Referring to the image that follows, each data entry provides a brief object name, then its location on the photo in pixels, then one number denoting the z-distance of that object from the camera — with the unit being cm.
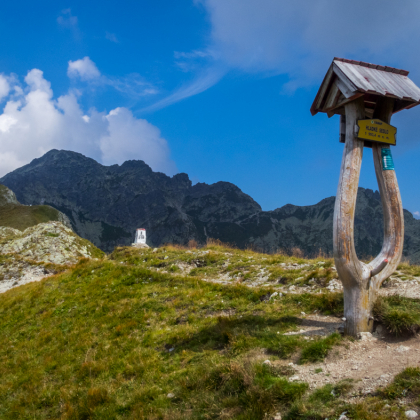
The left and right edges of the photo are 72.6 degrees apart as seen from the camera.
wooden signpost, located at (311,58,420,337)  749
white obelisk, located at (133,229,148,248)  4868
